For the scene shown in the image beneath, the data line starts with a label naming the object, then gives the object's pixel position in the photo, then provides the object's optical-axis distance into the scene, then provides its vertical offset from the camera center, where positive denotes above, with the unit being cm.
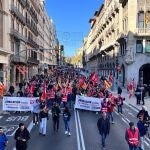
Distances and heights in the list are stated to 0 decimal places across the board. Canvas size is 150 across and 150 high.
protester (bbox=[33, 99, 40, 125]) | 1019 -205
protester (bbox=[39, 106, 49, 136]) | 890 -220
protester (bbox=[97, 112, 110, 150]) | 734 -200
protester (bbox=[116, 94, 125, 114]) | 1257 -187
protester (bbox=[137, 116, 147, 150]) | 712 -205
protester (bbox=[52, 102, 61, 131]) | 919 -201
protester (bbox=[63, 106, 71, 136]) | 891 -201
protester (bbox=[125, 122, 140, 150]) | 627 -209
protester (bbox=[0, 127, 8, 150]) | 616 -218
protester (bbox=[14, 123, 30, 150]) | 624 -210
